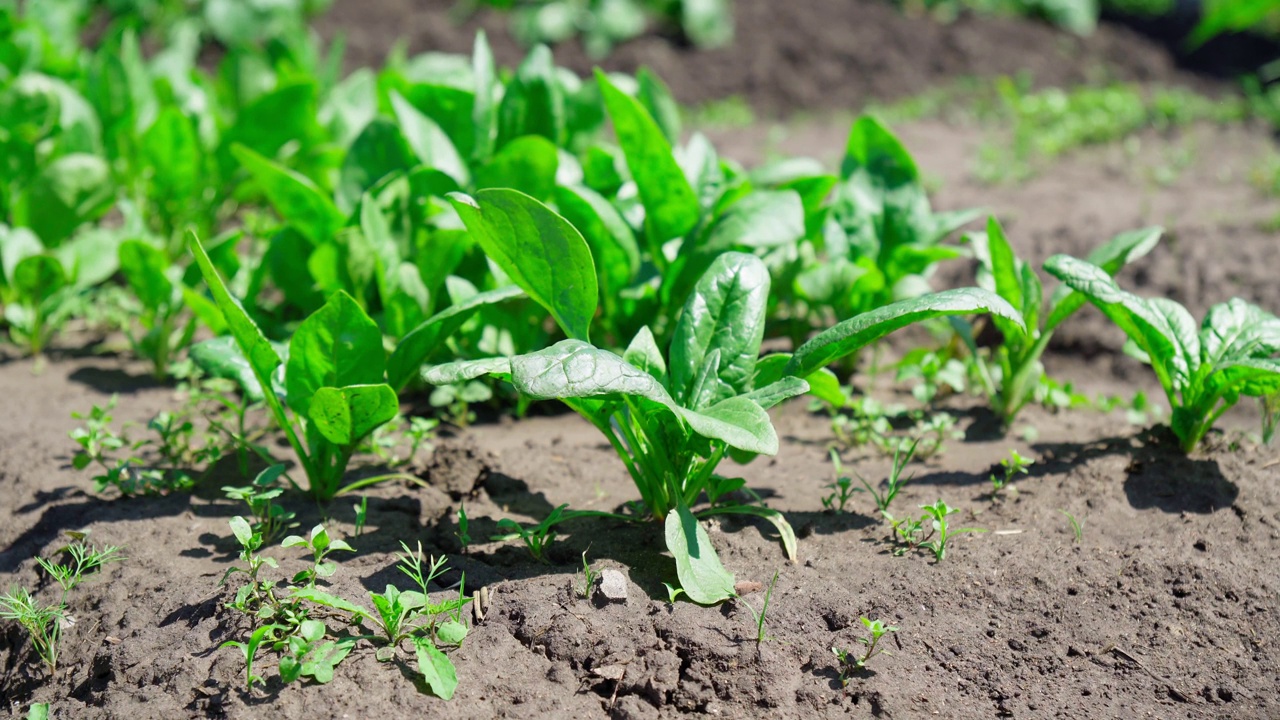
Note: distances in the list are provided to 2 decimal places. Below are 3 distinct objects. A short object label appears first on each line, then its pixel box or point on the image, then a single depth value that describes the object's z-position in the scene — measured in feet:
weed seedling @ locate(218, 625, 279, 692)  5.75
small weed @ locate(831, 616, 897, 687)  6.06
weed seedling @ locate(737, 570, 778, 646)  6.16
